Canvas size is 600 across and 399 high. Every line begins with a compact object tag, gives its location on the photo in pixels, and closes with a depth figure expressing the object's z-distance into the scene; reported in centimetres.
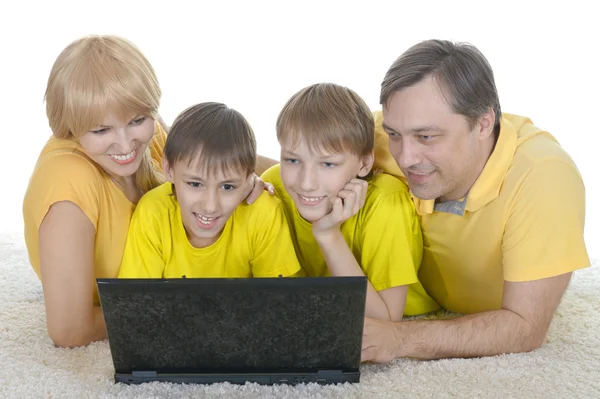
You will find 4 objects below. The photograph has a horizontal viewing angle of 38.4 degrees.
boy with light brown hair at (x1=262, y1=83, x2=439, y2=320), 213
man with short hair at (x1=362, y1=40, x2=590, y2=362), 211
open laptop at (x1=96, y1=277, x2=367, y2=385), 175
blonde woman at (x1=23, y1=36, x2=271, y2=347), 212
